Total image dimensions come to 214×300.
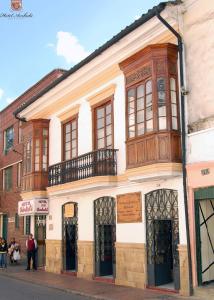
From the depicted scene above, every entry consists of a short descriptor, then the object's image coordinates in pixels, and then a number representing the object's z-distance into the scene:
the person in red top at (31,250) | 19.53
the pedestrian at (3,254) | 21.00
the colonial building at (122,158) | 12.34
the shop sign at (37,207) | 18.99
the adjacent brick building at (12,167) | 25.52
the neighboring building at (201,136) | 11.52
